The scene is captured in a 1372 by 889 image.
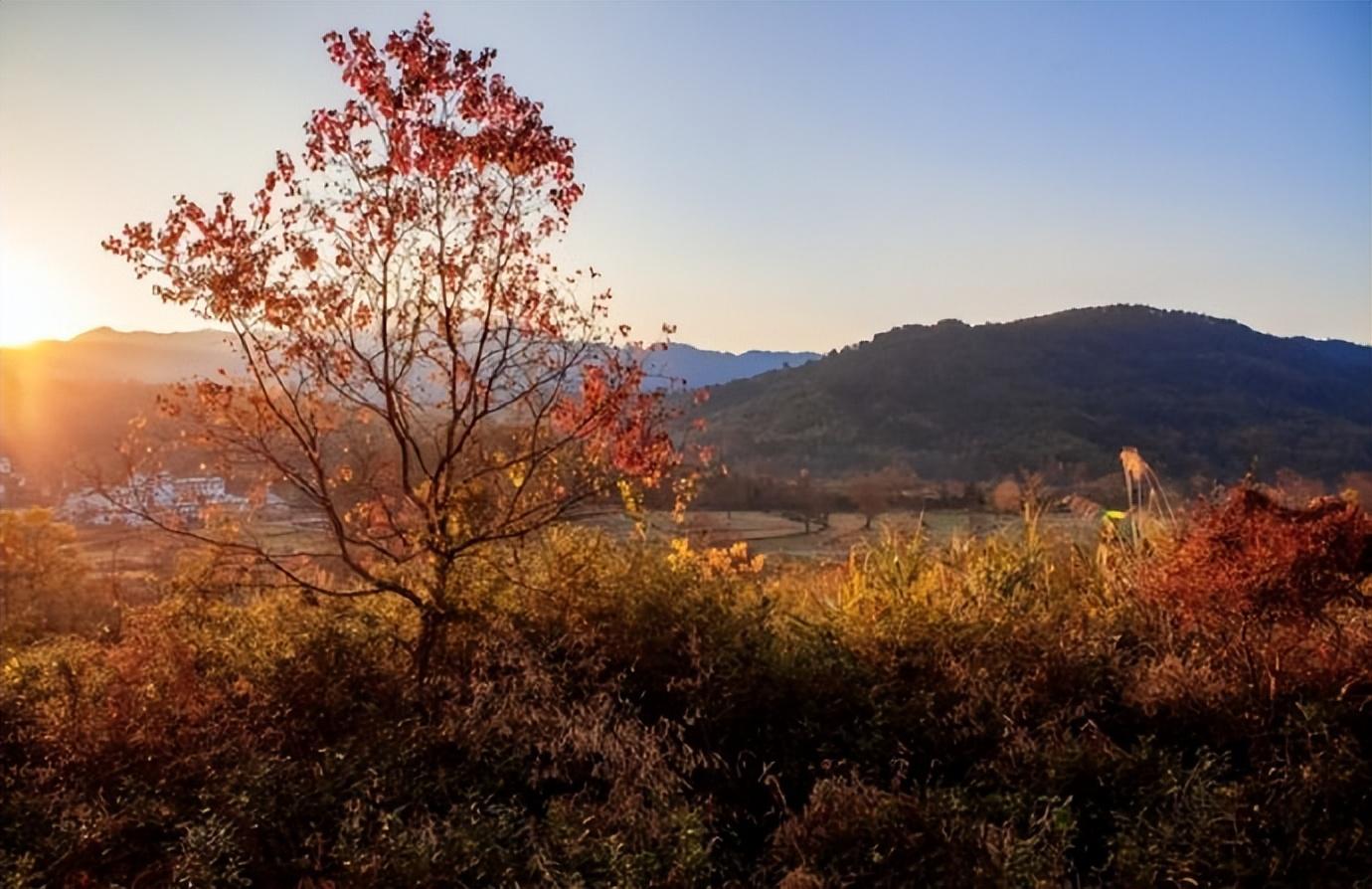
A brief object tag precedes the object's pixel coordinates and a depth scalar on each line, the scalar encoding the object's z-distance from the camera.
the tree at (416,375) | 5.11
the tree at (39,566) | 8.31
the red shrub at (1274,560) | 4.80
